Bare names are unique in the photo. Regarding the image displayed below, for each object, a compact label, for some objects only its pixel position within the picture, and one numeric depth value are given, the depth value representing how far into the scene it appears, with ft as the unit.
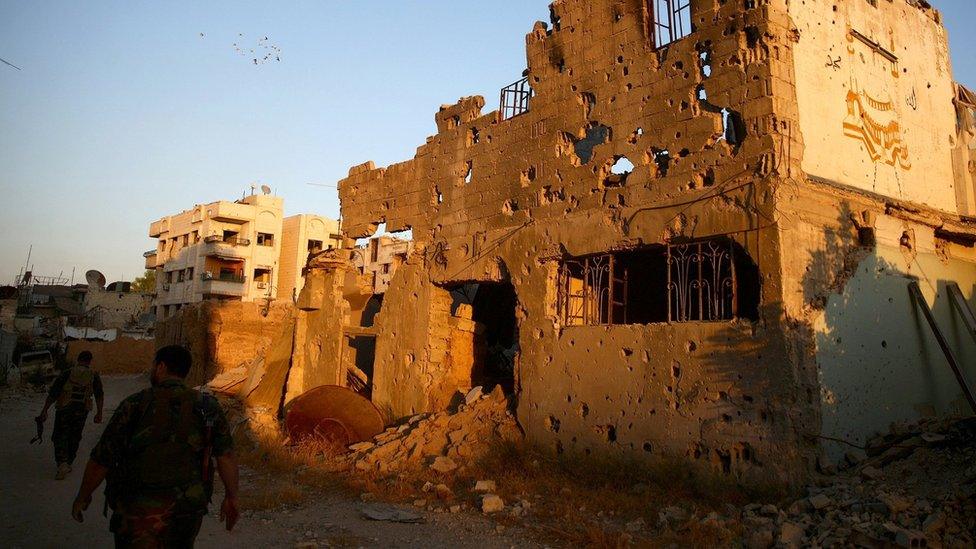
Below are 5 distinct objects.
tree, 216.17
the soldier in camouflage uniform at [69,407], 26.35
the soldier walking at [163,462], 11.27
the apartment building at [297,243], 145.07
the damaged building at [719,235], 23.62
